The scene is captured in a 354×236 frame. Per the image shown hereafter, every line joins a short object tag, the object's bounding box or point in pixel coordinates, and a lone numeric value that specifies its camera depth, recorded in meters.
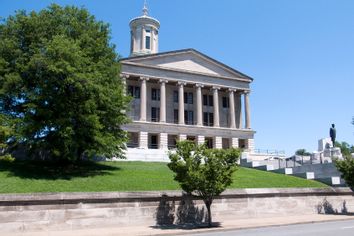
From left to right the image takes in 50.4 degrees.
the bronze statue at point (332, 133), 40.80
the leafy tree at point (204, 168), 18.55
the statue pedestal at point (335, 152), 38.04
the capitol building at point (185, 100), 61.47
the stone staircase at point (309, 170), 30.34
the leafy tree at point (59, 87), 23.06
